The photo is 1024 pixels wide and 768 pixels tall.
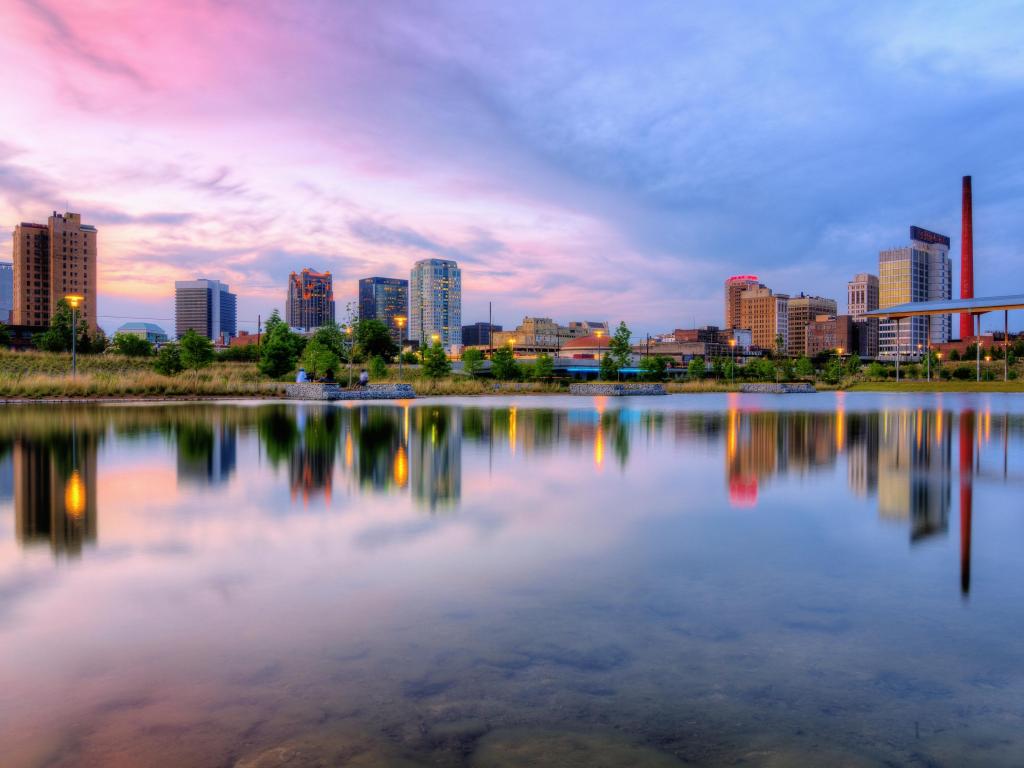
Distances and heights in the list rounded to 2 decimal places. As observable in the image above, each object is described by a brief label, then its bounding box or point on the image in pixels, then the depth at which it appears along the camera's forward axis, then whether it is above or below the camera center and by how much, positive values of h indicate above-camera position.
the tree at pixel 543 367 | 78.00 +0.36
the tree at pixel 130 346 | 78.38 +2.86
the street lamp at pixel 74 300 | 41.89 +4.31
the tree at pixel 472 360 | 77.93 +1.14
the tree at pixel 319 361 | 54.88 +0.81
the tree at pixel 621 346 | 72.69 +2.46
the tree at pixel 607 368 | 74.58 +0.21
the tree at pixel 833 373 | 97.19 -0.52
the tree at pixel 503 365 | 72.31 +0.55
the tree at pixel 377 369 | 67.56 +0.18
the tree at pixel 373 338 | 93.32 +4.34
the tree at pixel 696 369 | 126.76 +0.12
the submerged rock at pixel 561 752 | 3.73 -2.03
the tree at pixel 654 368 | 82.15 +0.21
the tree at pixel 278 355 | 63.38 +1.43
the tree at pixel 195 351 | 56.72 +1.61
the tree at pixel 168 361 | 52.94 +0.75
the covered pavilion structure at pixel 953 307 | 73.62 +6.66
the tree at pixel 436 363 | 64.12 +0.64
